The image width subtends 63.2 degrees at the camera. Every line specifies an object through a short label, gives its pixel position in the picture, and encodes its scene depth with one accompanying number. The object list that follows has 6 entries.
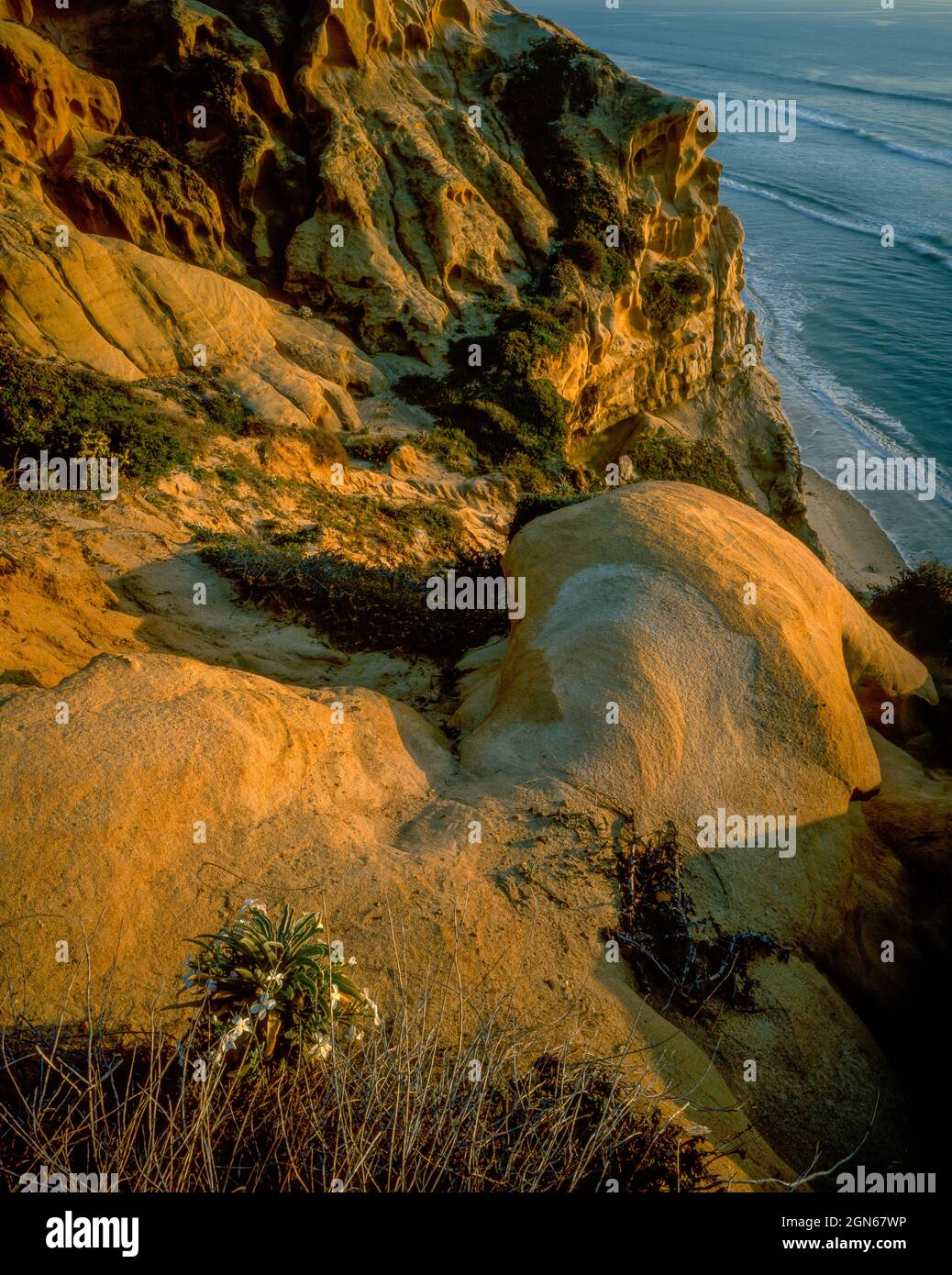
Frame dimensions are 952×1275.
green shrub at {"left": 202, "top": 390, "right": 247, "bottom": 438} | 17.62
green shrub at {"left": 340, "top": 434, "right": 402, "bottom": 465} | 20.27
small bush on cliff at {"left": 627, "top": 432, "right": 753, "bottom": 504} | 29.22
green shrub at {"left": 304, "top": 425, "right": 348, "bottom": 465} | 18.58
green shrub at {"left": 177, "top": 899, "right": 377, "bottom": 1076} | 4.58
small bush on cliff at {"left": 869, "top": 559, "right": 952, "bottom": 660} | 17.59
